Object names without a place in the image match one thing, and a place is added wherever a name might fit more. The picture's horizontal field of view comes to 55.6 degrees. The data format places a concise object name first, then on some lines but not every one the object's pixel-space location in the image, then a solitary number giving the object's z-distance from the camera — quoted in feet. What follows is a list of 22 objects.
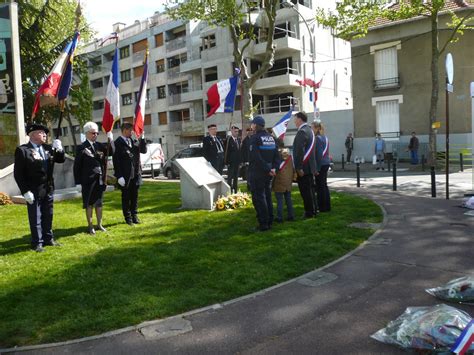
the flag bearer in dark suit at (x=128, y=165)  27.09
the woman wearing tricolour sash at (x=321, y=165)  29.40
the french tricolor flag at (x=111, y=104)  27.22
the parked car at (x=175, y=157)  74.13
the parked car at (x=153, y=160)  86.07
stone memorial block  34.19
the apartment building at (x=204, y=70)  126.41
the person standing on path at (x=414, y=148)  80.53
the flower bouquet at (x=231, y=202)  33.27
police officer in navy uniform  25.13
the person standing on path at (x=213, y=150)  40.00
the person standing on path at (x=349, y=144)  91.66
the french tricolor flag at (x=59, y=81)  25.45
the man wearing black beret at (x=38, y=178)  22.20
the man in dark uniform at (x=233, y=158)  39.60
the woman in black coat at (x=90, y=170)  25.23
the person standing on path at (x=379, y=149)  81.09
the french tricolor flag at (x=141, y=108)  28.66
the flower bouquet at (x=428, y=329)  10.89
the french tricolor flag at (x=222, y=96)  37.58
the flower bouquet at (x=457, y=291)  14.06
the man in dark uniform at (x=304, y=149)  27.55
